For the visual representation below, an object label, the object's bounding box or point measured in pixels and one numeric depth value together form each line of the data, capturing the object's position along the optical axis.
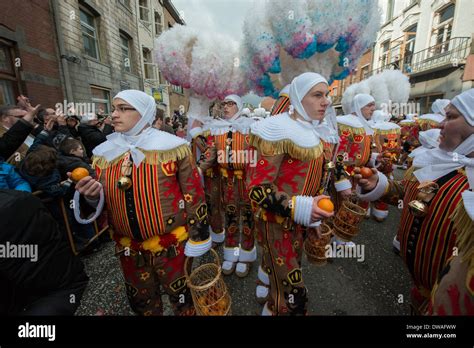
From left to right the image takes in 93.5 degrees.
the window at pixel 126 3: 11.12
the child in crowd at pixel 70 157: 3.20
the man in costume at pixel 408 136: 6.76
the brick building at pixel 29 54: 5.45
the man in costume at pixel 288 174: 1.75
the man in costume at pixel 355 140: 3.75
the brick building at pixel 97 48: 7.52
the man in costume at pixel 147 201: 1.73
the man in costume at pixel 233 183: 3.17
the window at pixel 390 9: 16.27
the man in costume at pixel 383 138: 4.52
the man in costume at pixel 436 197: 1.33
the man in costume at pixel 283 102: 2.50
